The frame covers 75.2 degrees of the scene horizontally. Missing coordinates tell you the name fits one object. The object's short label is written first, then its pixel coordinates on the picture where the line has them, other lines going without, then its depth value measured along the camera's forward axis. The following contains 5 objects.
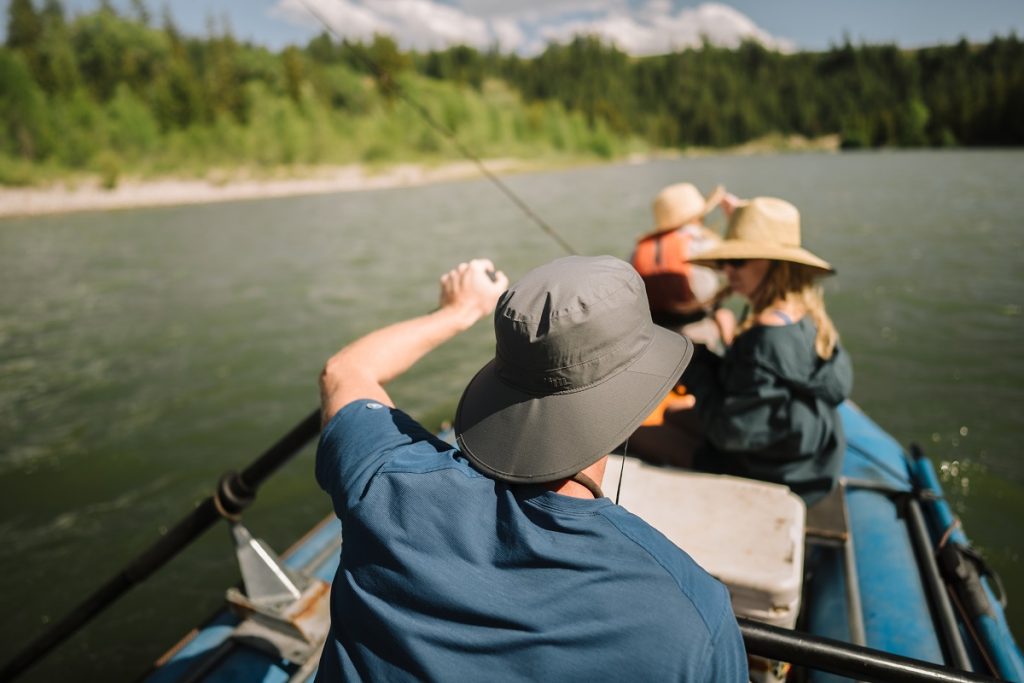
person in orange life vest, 4.09
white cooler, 1.80
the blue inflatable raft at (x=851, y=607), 2.23
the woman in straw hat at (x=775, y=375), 2.37
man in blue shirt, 0.98
